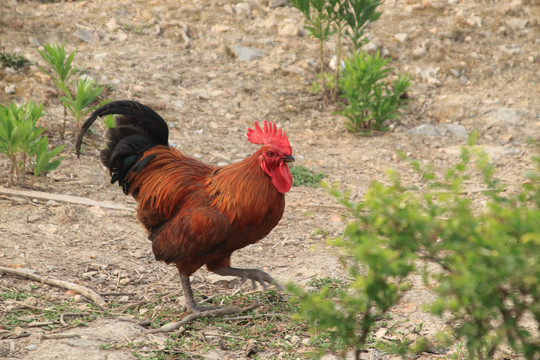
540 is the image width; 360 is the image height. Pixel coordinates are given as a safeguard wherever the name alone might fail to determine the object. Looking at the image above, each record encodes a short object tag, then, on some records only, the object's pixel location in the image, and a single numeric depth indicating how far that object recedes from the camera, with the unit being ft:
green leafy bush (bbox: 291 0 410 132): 48.32
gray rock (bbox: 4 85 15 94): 47.14
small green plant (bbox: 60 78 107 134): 40.50
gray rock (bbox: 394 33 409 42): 61.46
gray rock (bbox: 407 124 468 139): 51.42
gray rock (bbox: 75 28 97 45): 58.67
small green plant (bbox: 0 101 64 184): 34.60
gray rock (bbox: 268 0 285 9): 66.59
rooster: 26.00
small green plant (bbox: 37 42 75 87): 41.73
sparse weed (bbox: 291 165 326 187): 43.47
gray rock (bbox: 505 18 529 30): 63.93
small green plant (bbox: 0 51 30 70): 50.24
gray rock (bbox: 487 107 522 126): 52.06
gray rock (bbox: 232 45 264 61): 59.88
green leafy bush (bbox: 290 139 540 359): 11.61
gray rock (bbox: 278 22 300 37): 62.90
